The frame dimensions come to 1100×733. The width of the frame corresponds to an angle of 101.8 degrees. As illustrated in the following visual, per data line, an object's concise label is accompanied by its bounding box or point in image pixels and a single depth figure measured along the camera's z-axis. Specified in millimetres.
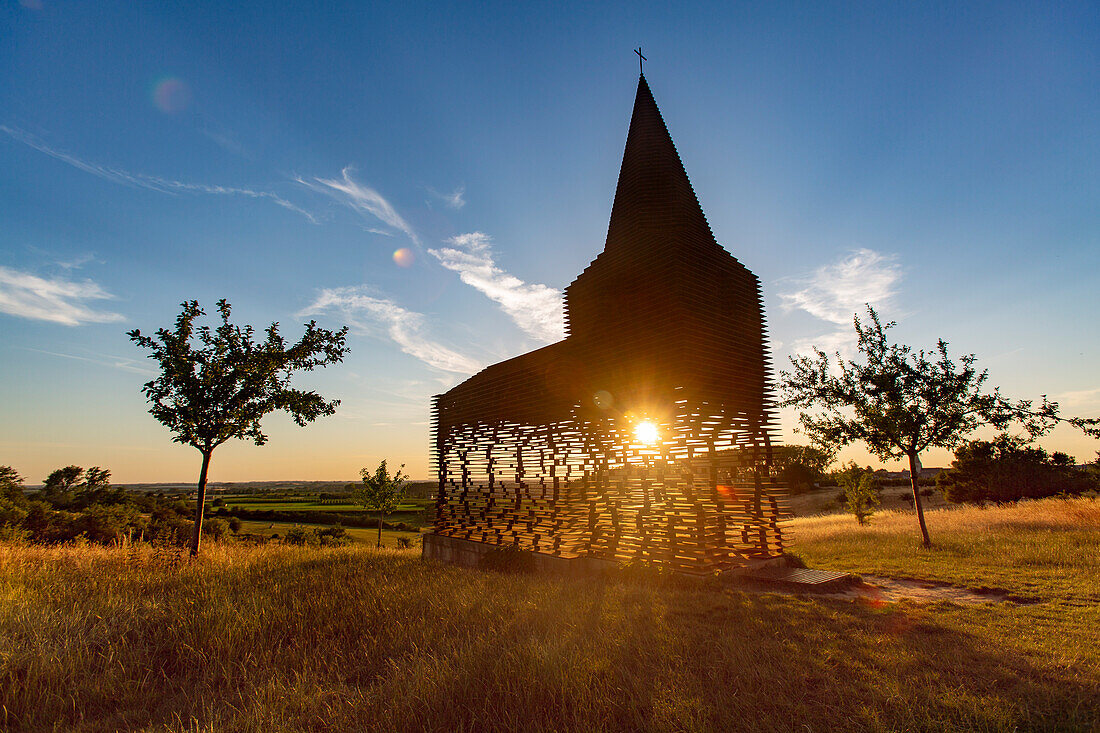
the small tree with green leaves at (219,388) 12602
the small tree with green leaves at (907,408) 13828
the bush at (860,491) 23797
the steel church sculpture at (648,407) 9555
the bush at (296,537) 24219
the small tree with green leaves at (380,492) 30078
